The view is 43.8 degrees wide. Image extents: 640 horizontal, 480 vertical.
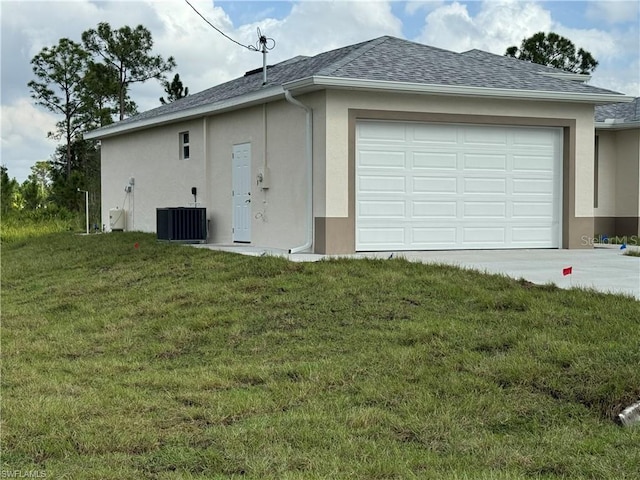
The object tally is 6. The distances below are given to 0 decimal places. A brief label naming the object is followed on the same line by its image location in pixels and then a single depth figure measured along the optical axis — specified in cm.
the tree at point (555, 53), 3541
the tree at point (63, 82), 4181
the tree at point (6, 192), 2908
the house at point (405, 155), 1315
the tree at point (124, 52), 4109
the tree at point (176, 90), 3673
